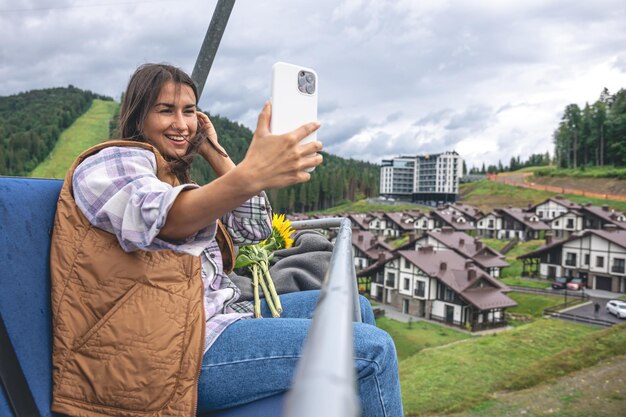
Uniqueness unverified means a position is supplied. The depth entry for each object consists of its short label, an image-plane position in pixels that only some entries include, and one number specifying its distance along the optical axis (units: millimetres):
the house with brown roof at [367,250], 45312
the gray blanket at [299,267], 2529
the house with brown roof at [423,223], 62562
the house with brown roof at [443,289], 32312
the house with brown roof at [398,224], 62606
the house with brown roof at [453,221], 59750
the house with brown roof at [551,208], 57897
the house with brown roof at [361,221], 62138
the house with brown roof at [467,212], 62656
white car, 30516
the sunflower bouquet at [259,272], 2188
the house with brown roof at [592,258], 37719
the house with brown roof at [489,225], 58625
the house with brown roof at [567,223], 52375
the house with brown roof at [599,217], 49812
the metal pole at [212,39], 3299
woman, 1256
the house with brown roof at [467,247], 40781
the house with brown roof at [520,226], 55344
